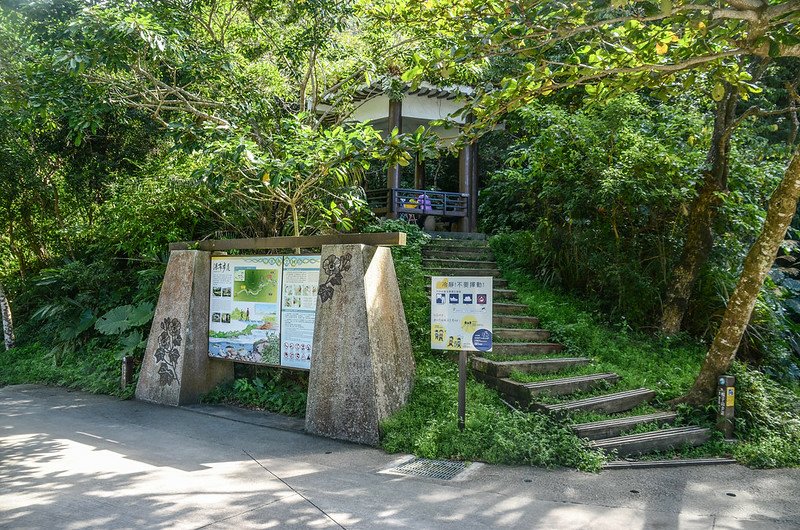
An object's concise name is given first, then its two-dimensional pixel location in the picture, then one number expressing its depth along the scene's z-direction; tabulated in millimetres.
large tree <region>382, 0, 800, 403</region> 5445
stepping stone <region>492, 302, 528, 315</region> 9453
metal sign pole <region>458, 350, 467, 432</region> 6398
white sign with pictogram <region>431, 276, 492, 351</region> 6406
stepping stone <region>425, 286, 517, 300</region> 10008
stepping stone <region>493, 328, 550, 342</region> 8586
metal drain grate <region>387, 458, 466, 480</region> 5615
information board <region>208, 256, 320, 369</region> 7672
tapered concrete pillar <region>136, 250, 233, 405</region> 8461
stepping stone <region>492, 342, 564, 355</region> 8047
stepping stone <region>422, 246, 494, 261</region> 11188
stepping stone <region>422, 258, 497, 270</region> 10703
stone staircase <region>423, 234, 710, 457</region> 6340
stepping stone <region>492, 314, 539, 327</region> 9078
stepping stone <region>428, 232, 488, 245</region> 12122
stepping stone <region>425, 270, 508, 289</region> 10547
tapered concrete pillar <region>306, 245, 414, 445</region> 6656
